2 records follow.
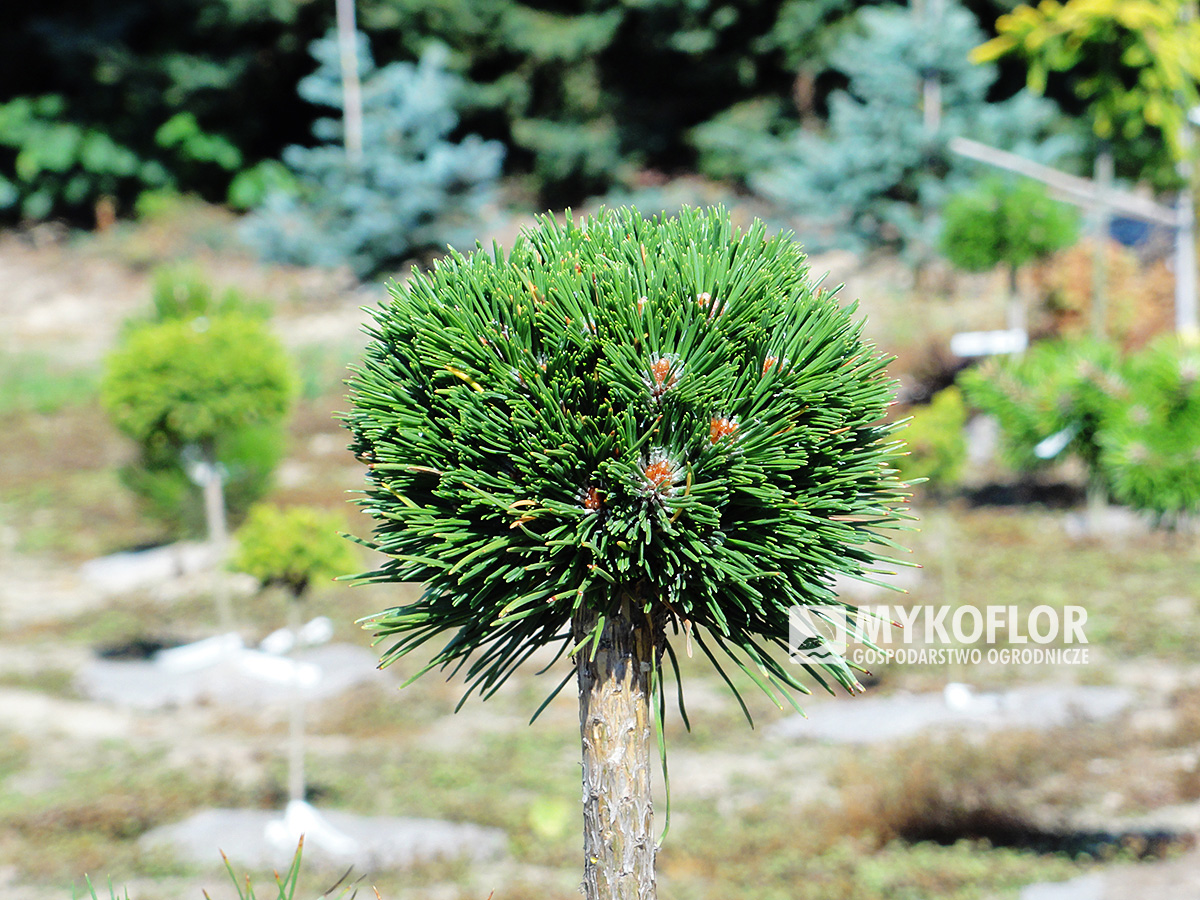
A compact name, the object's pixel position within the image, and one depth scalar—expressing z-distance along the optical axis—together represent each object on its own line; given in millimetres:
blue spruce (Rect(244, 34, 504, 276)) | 16609
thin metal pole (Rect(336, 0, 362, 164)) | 17828
